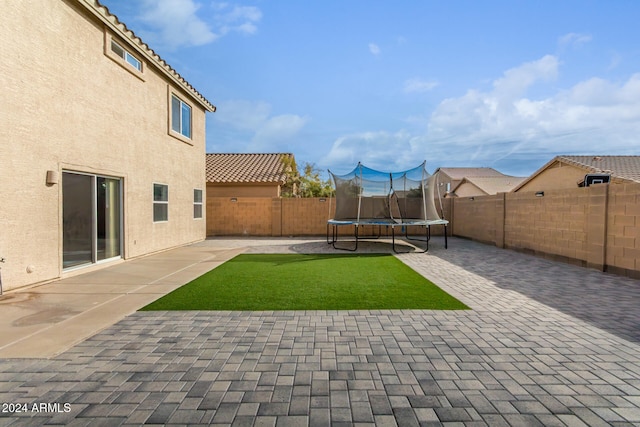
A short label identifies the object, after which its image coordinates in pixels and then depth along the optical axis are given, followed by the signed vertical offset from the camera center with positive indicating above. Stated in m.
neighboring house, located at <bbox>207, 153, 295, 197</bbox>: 17.11 +1.49
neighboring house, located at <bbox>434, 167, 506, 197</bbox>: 35.68 +3.73
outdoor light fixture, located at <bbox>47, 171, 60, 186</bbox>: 5.62 +0.46
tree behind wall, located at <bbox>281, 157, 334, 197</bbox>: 21.97 +1.60
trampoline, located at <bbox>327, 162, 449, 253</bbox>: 11.14 +0.33
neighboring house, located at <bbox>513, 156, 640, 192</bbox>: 16.03 +1.96
